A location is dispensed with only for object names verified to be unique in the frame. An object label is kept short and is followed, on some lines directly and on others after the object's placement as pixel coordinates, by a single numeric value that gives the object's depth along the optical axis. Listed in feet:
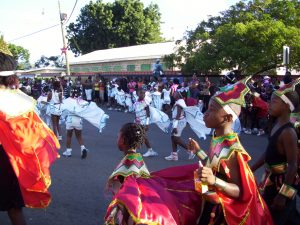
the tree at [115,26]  113.68
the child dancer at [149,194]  5.91
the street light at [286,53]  26.93
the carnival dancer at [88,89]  55.51
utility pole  77.39
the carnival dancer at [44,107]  26.82
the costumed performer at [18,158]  8.90
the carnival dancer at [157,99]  39.70
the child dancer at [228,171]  6.15
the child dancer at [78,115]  21.40
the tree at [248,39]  41.44
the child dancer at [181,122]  20.95
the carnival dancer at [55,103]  25.43
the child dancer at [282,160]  7.27
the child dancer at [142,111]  23.28
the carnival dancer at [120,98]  48.69
